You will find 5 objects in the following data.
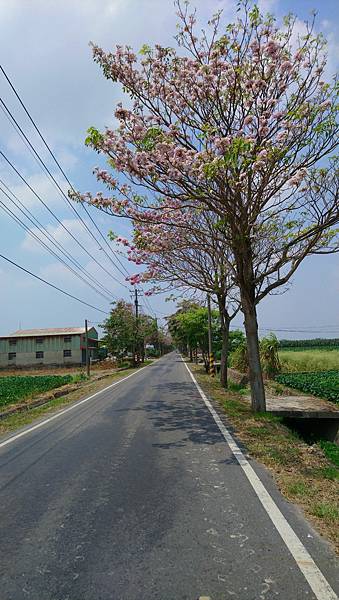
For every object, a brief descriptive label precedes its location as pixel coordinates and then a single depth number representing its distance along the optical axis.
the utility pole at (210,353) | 31.25
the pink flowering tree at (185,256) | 14.53
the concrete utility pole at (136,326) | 53.21
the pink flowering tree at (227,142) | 10.46
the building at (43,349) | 58.06
